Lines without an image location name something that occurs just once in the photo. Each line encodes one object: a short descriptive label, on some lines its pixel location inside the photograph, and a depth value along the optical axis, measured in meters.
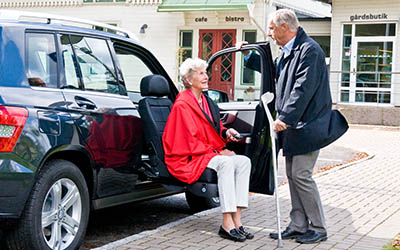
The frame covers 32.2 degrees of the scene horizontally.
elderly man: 5.76
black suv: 4.78
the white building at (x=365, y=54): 24.58
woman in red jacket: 5.91
